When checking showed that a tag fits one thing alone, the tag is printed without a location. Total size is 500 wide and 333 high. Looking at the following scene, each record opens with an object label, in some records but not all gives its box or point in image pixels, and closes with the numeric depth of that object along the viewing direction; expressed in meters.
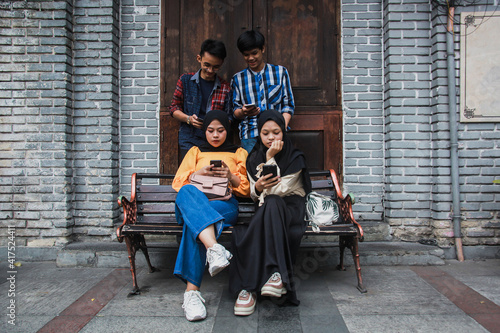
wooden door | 4.14
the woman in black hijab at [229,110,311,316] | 2.45
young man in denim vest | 3.69
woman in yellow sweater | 2.46
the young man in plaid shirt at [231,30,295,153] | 3.57
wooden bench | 2.83
